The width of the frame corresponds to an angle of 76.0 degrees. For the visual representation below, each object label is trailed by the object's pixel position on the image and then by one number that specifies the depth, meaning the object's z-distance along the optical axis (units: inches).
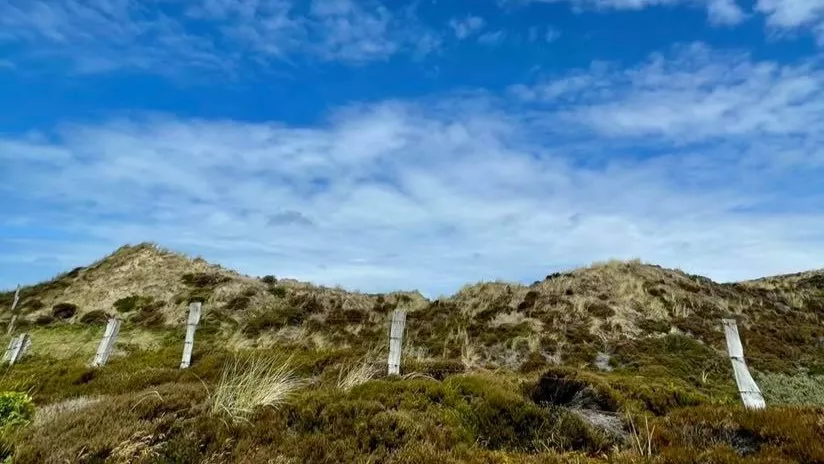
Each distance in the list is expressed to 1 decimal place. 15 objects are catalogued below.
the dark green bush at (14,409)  327.9
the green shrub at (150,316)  1195.3
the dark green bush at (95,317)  1212.8
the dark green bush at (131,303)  1283.6
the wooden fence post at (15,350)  930.1
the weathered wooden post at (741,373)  400.2
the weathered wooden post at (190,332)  677.9
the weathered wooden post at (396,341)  520.4
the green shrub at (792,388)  641.0
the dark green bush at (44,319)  1225.4
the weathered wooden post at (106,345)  751.7
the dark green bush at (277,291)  1379.2
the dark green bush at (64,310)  1255.6
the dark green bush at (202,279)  1395.2
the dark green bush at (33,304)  1332.4
